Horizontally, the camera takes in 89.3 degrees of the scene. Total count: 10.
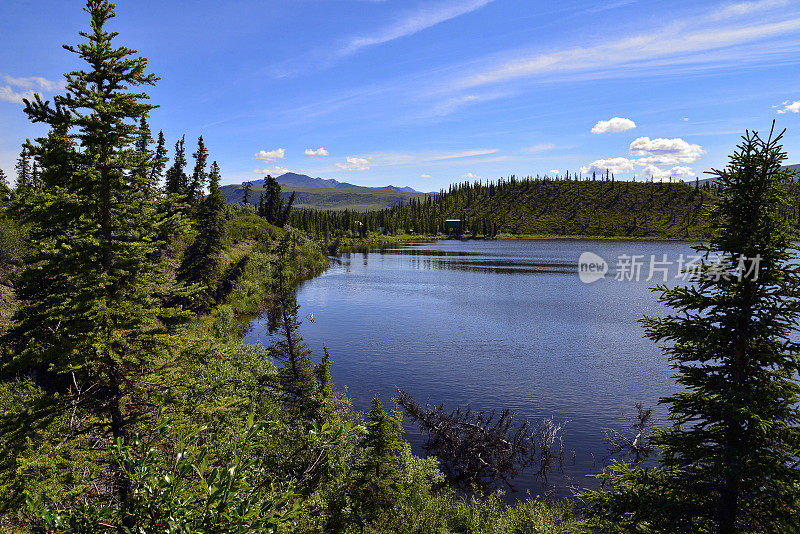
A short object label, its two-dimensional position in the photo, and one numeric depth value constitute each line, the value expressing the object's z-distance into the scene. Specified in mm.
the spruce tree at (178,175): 82750
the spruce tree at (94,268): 11836
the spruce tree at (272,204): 120406
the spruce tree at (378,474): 20406
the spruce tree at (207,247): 50500
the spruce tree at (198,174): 83188
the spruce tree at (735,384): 11125
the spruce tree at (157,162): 12952
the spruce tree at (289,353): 29562
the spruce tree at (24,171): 107625
